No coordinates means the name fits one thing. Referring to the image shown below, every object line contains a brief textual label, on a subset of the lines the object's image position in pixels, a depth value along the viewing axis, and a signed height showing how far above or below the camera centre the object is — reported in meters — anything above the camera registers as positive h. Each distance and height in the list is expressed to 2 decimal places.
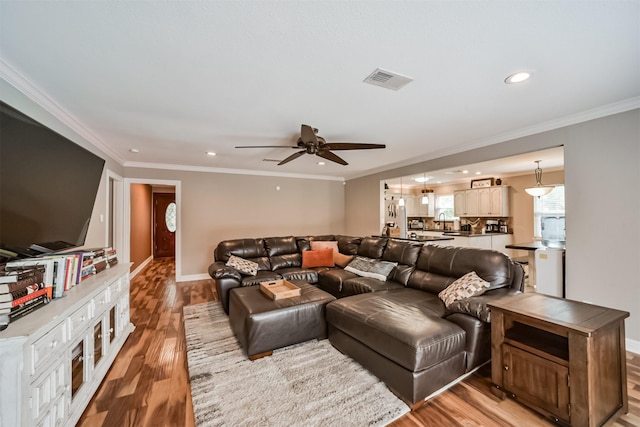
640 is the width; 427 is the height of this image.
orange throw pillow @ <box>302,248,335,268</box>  4.43 -0.76
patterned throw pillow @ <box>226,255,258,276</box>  3.77 -0.73
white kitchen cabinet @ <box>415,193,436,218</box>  8.11 +0.23
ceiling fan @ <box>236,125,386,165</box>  2.74 +0.83
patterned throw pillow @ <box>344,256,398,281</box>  3.53 -0.77
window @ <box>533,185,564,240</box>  5.51 +0.12
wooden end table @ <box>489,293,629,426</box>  1.51 -0.95
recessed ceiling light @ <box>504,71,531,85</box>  2.02 +1.10
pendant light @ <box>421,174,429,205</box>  7.40 +0.51
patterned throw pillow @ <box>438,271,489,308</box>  2.40 -0.72
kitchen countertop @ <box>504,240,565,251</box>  3.67 -0.50
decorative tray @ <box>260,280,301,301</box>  2.80 -0.84
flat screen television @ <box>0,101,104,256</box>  1.80 +0.27
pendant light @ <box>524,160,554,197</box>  4.40 +0.39
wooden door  8.54 -0.26
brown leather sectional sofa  1.86 -0.89
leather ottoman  2.44 -1.05
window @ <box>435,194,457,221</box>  7.84 +0.25
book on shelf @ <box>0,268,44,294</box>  1.32 -0.36
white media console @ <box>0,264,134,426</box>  1.16 -0.80
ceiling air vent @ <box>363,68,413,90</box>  1.99 +1.10
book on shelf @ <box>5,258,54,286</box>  1.61 -0.29
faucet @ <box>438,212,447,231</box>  7.98 -0.21
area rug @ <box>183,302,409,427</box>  1.73 -1.36
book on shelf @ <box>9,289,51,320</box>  1.35 -0.50
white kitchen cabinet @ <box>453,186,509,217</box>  6.35 +0.30
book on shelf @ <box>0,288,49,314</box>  1.30 -0.45
